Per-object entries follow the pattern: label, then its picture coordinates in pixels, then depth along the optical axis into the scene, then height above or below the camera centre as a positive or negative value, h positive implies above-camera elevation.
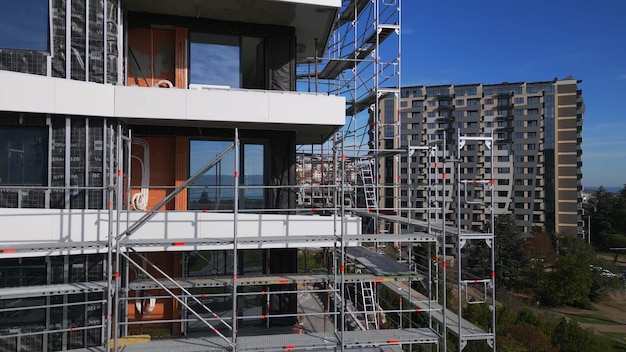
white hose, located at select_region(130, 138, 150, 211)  7.63 -0.05
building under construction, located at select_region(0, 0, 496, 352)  6.12 +0.08
